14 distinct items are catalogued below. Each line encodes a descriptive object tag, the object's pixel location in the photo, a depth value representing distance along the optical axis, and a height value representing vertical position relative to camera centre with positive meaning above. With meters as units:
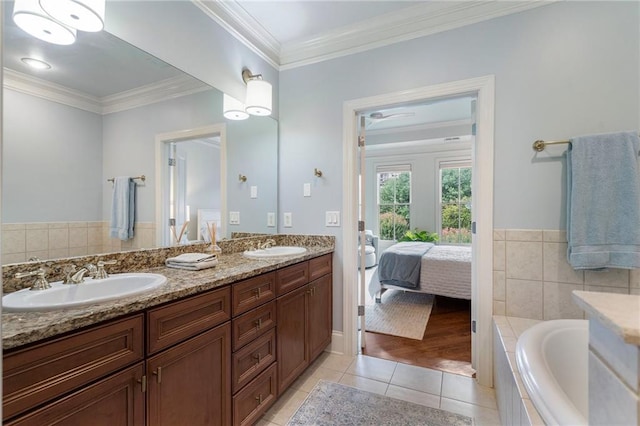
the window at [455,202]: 5.60 +0.20
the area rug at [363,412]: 1.63 -1.18
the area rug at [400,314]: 2.83 -1.14
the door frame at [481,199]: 1.96 +0.09
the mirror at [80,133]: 1.14 +0.35
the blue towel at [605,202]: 1.61 +0.06
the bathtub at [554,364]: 0.98 -0.63
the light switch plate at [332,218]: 2.42 -0.06
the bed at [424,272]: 3.24 -0.72
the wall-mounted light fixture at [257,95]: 2.20 +0.89
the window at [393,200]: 6.17 +0.25
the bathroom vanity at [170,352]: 0.76 -0.50
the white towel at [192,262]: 1.51 -0.28
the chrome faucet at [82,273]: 1.15 -0.26
